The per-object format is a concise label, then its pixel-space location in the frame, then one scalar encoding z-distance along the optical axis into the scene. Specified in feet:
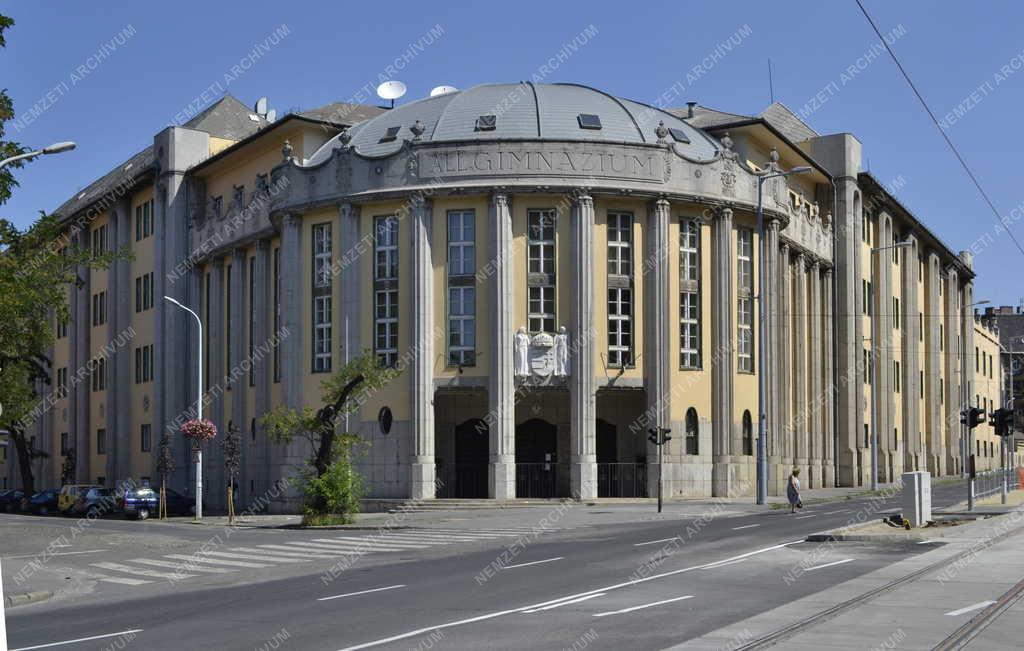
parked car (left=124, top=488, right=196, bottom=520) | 156.66
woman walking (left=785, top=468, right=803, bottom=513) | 130.41
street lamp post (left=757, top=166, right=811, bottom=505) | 145.89
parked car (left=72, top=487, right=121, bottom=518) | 167.63
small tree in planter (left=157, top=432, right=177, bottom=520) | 156.04
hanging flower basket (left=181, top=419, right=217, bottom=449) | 145.38
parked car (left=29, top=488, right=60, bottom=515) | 187.64
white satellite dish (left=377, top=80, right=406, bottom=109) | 214.69
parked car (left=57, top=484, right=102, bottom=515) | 176.45
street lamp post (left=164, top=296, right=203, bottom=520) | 148.25
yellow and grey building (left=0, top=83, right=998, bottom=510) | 159.22
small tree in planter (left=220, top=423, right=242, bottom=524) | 163.02
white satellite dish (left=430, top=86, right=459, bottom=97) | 186.70
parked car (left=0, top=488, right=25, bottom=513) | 207.62
